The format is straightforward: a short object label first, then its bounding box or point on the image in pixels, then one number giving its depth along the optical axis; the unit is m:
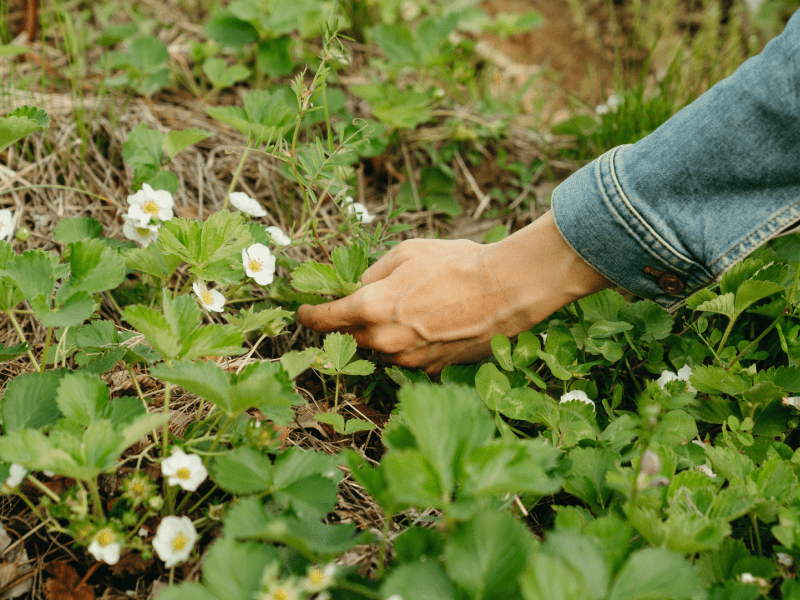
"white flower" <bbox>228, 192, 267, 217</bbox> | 0.76
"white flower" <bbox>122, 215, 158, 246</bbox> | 0.75
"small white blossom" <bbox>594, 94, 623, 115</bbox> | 1.00
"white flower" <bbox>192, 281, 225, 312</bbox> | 0.71
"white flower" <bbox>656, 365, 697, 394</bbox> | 0.72
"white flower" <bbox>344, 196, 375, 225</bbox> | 0.78
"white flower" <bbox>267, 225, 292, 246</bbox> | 0.77
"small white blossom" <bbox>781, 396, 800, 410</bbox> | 0.68
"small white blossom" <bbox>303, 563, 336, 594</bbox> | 0.56
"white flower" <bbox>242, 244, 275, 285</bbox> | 0.72
